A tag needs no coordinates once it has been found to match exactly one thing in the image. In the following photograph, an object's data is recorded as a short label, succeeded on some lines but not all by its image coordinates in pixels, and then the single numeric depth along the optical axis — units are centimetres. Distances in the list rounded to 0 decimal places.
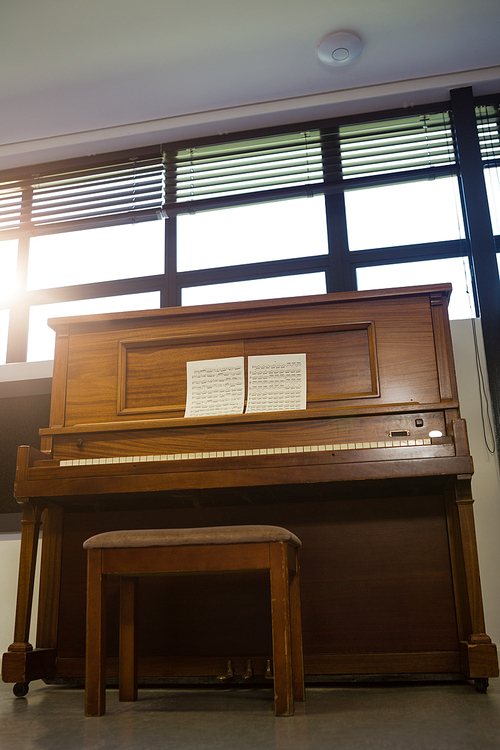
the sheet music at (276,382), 255
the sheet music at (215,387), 260
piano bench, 177
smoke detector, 318
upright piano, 223
